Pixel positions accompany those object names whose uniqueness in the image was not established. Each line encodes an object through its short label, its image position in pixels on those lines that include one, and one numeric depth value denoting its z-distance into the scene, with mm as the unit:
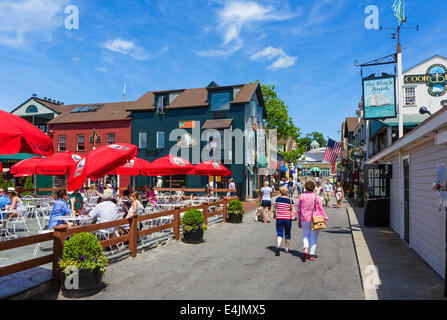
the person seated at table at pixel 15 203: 9864
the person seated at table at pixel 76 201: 10543
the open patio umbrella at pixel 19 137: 4195
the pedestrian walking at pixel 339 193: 20511
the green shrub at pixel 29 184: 22202
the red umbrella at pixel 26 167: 12783
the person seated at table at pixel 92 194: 14831
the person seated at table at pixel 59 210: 7832
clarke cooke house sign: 23156
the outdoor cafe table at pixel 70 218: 7555
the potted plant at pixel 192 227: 9391
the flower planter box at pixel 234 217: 13625
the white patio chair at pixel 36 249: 7387
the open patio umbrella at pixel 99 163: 6805
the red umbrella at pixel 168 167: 13195
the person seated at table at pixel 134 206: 9174
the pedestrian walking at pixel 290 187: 26702
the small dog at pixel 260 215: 14344
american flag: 27672
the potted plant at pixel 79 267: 5191
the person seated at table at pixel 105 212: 7746
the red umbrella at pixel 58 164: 11563
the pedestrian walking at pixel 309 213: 7406
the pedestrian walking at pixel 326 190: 21586
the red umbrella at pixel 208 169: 15664
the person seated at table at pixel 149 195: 12552
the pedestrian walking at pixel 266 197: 13648
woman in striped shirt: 7887
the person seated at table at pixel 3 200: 9678
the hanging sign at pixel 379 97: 14188
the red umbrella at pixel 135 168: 13350
